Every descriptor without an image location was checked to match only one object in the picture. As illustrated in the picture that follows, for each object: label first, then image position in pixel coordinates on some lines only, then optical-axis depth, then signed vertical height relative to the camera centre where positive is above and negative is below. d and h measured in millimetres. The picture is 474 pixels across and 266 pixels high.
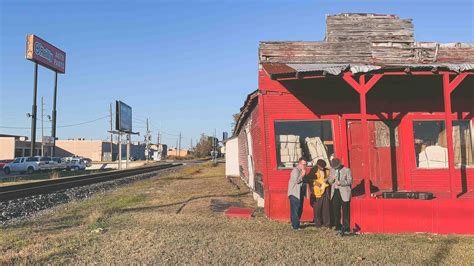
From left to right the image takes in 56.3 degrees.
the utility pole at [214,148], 55938 +1827
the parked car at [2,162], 53334 +381
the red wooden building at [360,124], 12422 +1095
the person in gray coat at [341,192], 9633 -680
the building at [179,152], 151412 +3975
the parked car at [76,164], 52088 +47
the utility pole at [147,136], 108644 +6855
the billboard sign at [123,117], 54719 +6113
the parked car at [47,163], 45303 +171
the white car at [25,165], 44500 -21
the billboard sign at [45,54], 52938 +14139
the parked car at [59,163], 48625 +169
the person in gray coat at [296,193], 10172 -721
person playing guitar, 10336 -756
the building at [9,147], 84375 +3427
